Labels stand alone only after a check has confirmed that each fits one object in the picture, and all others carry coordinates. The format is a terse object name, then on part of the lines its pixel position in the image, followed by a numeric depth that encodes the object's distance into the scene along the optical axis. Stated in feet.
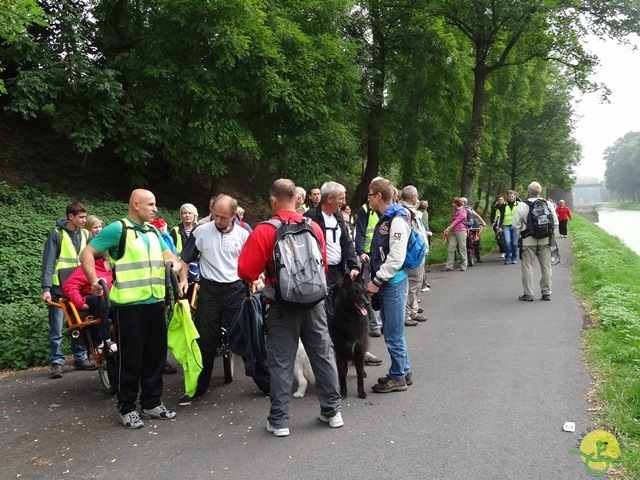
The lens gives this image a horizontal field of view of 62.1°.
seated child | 18.31
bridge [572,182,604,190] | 469.57
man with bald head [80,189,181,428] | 15.02
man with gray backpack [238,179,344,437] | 13.82
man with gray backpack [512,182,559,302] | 30.96
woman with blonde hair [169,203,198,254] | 23.82
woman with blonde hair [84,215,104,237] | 21.70
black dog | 16.38
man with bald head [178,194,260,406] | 17.38
